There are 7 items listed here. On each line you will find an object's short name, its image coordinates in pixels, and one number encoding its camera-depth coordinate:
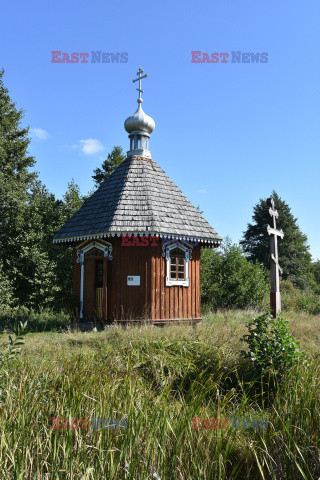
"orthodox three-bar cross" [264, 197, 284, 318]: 8.85
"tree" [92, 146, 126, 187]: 29.27
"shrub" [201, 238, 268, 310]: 18.89
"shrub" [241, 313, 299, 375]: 5.66
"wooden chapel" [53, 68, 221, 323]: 12.05
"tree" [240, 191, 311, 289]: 34.75
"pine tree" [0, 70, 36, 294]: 19.45
